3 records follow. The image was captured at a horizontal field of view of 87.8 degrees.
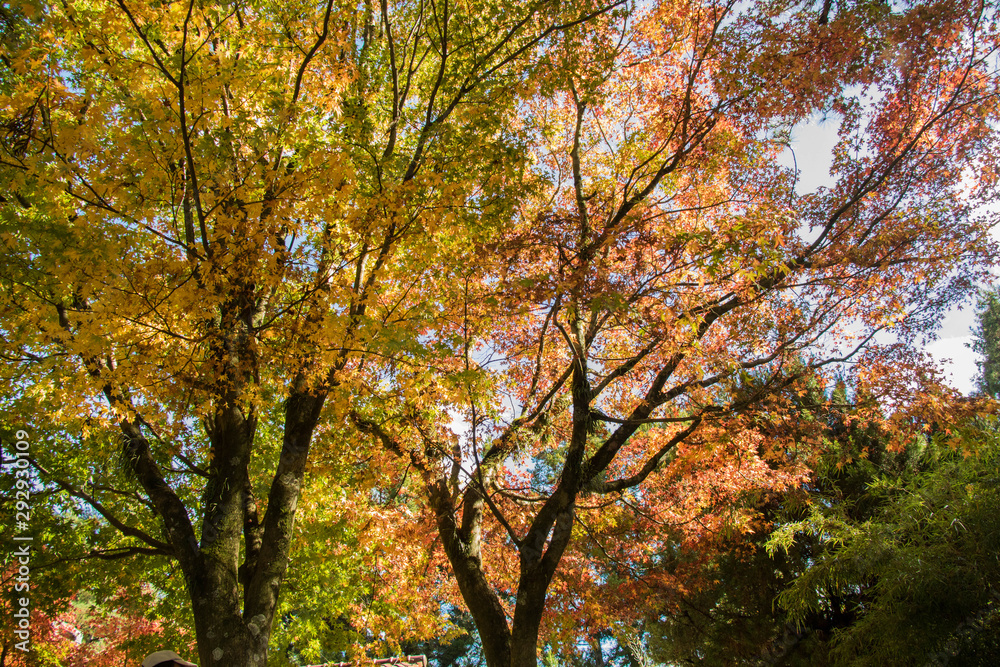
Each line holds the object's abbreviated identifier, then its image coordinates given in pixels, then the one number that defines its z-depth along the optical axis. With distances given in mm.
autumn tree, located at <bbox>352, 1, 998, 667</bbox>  5363
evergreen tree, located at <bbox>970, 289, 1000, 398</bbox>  23281
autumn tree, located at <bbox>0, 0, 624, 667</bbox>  4156
